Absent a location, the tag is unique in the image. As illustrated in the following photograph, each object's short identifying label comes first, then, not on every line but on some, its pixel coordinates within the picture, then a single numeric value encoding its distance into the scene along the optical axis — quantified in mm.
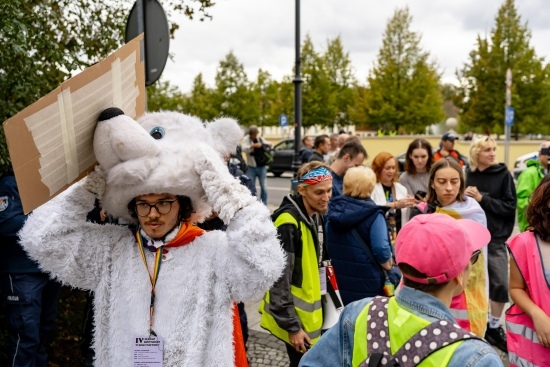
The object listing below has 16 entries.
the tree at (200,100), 33906
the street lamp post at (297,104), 10375
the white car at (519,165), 17570
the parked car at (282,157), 21062
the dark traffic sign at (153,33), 3811
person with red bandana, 2969
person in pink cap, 1434
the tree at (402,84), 31719
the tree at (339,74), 34625
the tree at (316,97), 32781
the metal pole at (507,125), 16261
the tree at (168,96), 28066
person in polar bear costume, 1964
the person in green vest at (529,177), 4898
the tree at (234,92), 33438
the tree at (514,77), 27859
